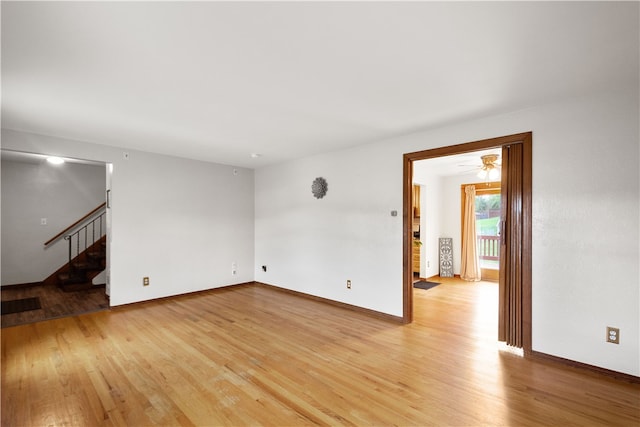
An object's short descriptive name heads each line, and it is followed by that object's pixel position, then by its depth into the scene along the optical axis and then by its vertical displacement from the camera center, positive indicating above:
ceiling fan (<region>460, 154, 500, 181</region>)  4.74 +0.79
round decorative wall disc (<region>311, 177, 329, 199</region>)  4.76 +0.44
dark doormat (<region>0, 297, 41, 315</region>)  4.23 -1.40
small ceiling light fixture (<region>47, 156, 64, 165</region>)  5.41 +1.04
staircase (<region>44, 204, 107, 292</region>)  5.57 -0.80
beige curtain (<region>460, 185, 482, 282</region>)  6.41 -0.63
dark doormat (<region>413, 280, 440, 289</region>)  5.77 -1.44
